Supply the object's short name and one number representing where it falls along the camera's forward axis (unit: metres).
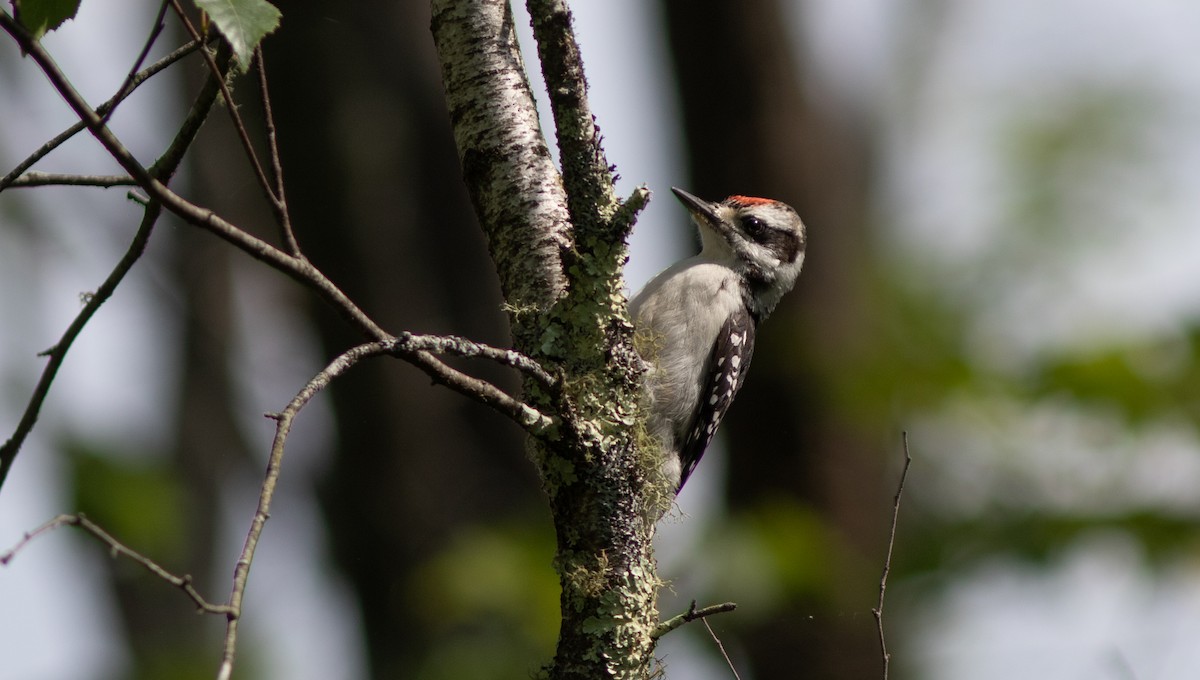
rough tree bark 5.96
